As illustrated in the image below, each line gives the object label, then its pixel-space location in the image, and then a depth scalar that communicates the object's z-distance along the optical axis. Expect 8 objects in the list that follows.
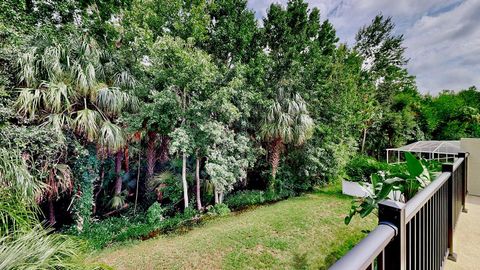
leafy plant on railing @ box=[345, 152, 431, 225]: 1.94
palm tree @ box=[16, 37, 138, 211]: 4.68
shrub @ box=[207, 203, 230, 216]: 6.53
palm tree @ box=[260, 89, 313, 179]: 7.65
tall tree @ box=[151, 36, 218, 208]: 5.53
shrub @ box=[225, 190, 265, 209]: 7.43
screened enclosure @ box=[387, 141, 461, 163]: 8.20
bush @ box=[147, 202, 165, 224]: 6.17
